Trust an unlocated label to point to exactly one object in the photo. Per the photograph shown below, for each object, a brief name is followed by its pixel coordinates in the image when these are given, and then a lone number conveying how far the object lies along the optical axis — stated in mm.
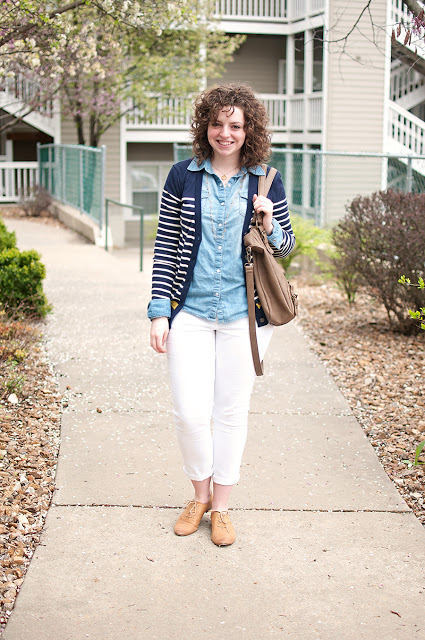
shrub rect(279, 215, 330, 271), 11273
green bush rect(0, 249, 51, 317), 7961
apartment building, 21234
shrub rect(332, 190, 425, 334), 7555
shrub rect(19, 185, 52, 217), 18359
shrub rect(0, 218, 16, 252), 9341
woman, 3670
